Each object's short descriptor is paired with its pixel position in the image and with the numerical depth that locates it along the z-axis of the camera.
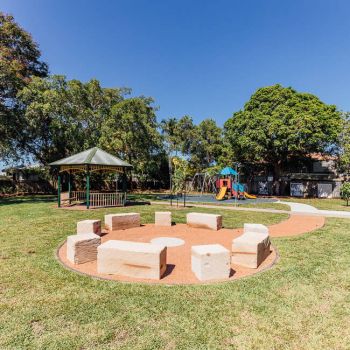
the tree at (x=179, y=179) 17.27
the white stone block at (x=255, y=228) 7.93
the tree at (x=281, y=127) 23.89
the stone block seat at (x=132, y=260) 5.06
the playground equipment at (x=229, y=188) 23.70
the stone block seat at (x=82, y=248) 5.84
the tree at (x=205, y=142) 38.00
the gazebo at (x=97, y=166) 15.79
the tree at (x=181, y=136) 38.75
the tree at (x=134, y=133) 25.66
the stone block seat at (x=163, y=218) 10.55
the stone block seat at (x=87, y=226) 8.16
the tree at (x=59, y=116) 20.25
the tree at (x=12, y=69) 19.45
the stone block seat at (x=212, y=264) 5.04
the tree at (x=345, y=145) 25.86
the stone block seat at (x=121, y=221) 9.52
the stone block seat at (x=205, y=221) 9.82
